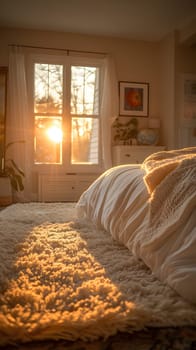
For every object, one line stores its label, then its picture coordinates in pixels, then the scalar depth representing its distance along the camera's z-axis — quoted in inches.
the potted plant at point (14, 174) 161.9
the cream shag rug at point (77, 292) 30.9
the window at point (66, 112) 187.8
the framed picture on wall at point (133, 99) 194.1
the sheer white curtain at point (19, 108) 177.5
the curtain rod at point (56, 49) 181.9
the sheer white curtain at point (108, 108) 187.2
